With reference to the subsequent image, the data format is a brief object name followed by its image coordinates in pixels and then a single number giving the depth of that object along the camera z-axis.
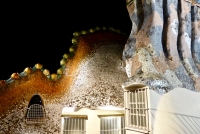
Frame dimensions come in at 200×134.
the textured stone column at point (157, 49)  5.80
